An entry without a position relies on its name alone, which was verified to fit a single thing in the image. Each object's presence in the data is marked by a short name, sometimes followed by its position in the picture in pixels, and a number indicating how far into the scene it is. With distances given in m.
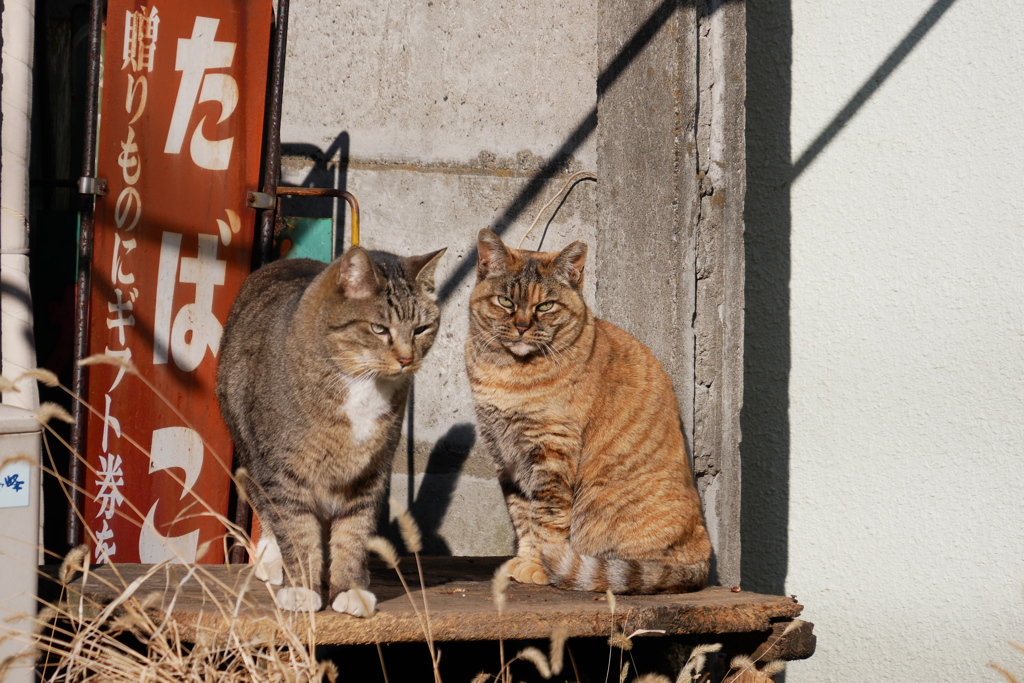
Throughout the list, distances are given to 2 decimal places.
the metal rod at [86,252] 6.84
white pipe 6.64
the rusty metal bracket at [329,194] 7.77
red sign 7.07
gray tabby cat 5.27
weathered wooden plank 4.77
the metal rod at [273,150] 7.57
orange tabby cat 6.29
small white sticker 4.86
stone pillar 6.80
